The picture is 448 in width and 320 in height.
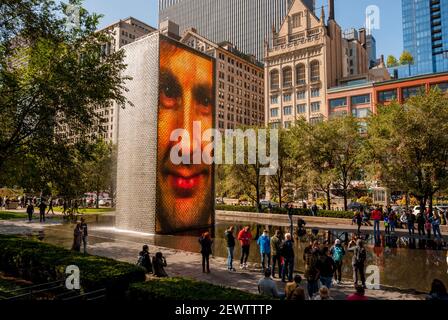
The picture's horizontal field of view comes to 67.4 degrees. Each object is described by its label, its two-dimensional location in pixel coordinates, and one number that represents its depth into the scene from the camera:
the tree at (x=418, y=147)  24.86
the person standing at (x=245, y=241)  13.72
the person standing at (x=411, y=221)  23.28
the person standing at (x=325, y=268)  9.67
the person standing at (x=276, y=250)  12.05
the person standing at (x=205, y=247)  12.80
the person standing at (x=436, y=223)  20.92
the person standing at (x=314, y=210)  34.06
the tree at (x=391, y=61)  125.18
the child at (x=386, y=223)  23.27
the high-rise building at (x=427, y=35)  118.40
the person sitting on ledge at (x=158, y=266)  11.17
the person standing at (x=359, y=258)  11.12
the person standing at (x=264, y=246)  12.94
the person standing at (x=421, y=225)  22.95
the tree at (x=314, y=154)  34.22
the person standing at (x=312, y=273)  9.61
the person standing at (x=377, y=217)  21.67
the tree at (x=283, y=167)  38.94
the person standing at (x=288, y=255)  11.52
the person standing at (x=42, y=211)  28.52
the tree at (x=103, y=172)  44.41
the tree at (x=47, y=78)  14.44
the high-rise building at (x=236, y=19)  155.38
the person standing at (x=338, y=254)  11.30
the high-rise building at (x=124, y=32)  112.19
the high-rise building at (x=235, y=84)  100.25
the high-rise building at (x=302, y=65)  78.75
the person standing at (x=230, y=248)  13.28
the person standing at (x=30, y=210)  28.66
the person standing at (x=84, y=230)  15.93
